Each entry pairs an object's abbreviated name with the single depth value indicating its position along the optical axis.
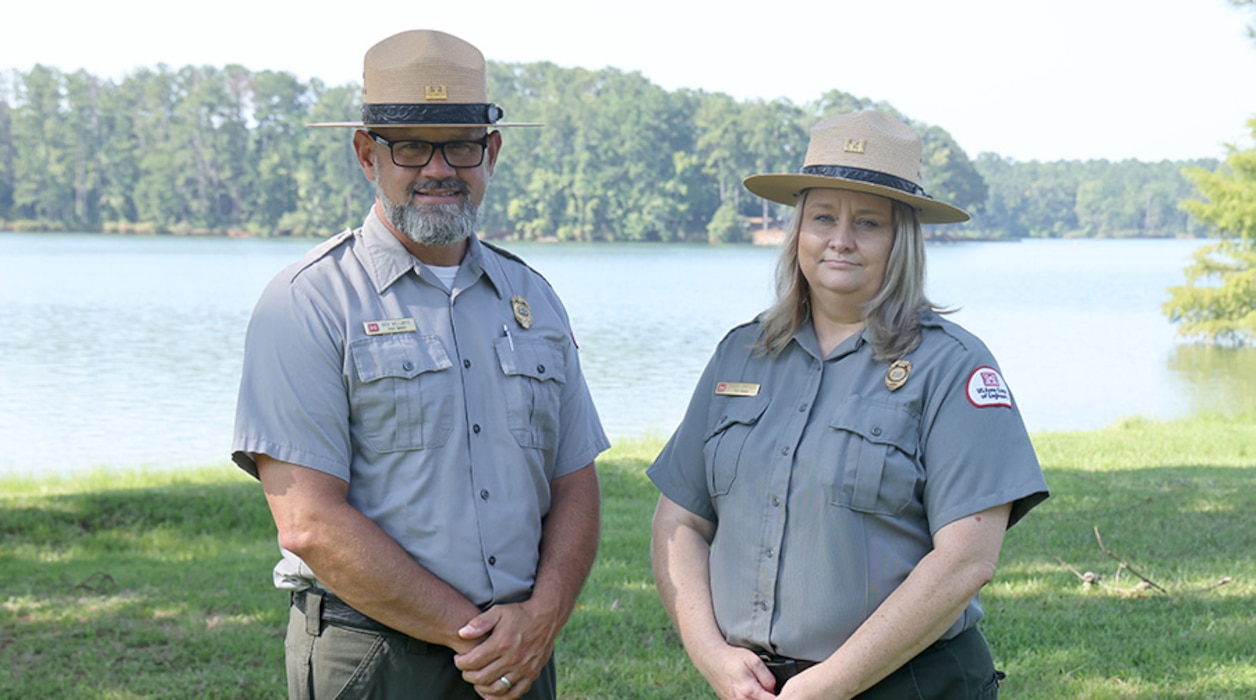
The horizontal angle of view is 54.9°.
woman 2.54
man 2.64
